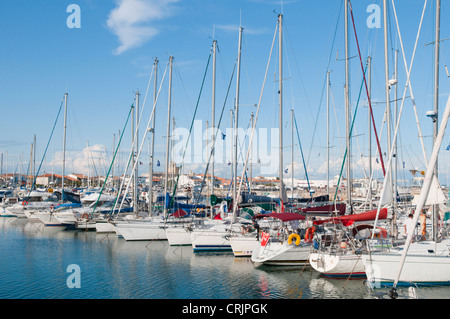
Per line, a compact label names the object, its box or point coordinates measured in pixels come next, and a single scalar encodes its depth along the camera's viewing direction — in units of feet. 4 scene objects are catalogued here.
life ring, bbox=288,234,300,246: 72.59
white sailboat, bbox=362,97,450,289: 57.31
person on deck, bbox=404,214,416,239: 67.31
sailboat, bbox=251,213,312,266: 72.59
